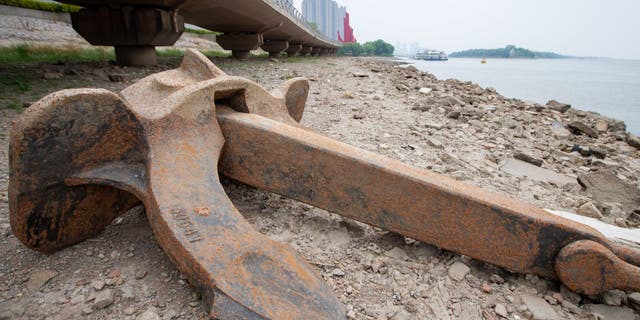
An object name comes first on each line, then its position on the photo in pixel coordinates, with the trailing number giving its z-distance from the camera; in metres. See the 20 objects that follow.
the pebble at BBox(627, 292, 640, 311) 1.39
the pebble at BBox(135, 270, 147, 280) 1.27
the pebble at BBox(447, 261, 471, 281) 1.44
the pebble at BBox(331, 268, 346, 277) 1.42
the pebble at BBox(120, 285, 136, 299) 1.21
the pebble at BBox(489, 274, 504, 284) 1.44
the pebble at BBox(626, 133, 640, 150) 4.72
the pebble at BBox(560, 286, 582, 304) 1.39
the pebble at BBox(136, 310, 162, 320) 1.14
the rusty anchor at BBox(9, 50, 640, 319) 1.07
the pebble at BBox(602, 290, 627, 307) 1.39
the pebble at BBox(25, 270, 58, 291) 1.21
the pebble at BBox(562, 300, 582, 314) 1.35
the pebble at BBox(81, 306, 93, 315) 1.14
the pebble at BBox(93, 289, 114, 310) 1.16
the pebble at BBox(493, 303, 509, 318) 1.32
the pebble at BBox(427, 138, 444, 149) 3.21
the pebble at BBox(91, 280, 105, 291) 1.22
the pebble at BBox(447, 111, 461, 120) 4.36
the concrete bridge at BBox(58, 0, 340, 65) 6.58
